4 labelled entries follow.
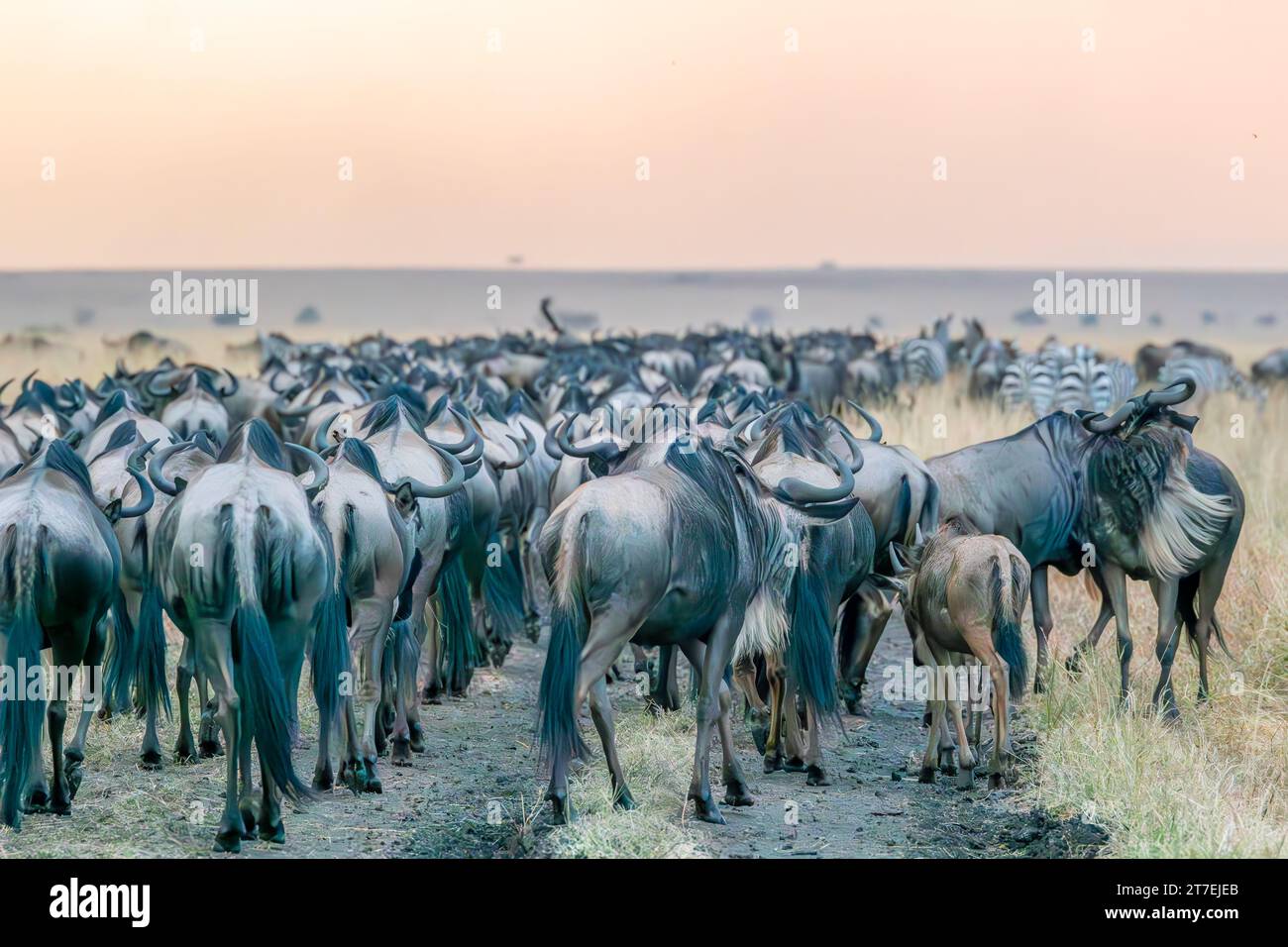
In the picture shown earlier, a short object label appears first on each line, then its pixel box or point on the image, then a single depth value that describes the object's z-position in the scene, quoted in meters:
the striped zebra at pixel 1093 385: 20.16
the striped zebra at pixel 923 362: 25.69
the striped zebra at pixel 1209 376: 22.38
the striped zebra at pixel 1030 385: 20.52
